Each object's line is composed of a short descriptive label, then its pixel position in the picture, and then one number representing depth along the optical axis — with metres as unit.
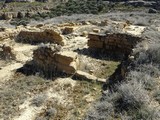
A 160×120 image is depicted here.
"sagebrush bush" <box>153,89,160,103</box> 6.40
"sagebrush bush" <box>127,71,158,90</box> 6.96
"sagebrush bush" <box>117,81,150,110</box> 6.20
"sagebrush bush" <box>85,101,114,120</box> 6.34
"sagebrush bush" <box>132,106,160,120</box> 5.67
